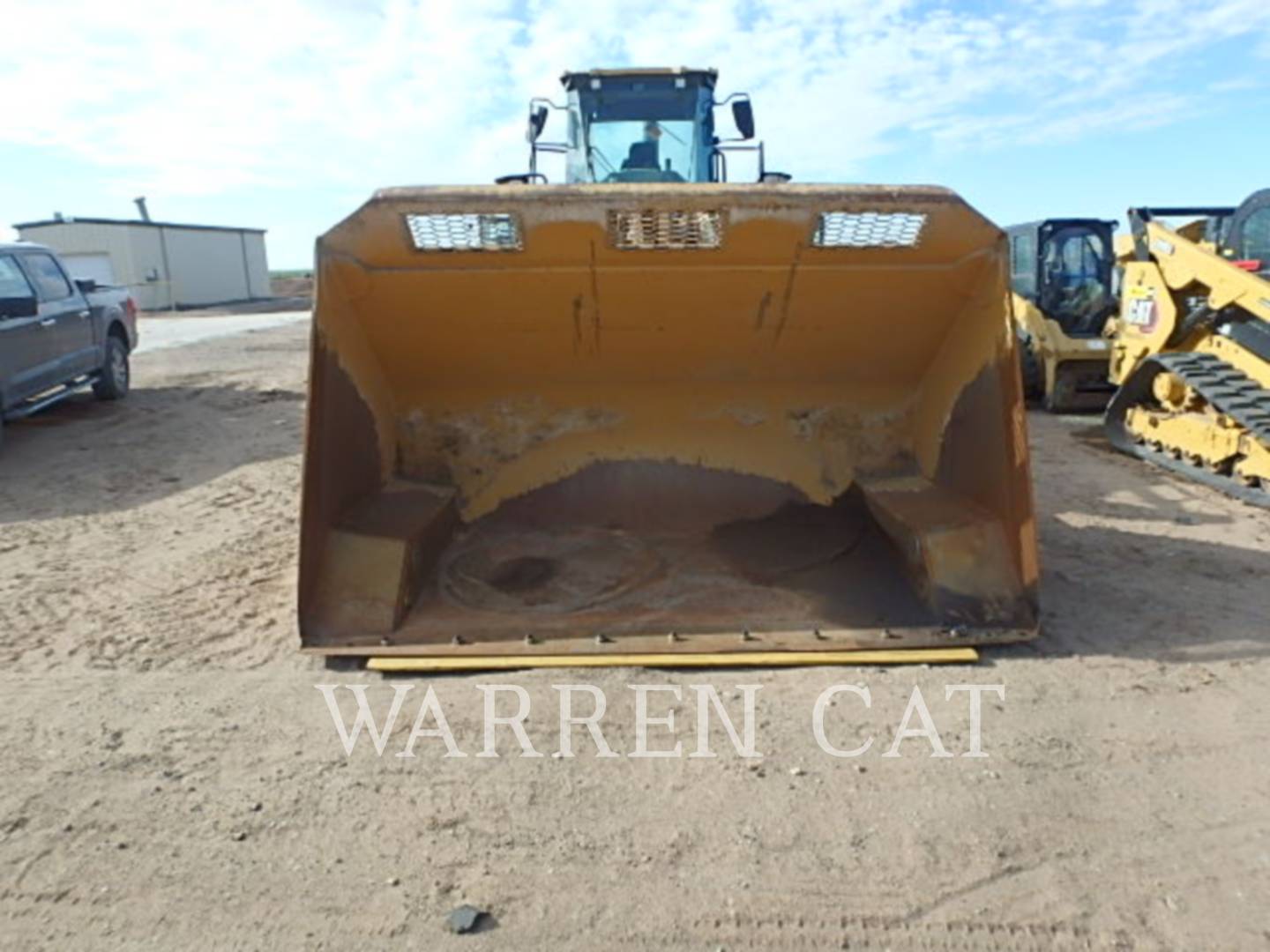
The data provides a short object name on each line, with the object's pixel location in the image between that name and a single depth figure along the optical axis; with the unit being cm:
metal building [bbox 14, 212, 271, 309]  2906
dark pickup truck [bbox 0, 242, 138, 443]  775
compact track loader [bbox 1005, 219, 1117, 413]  1017
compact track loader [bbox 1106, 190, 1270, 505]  655
